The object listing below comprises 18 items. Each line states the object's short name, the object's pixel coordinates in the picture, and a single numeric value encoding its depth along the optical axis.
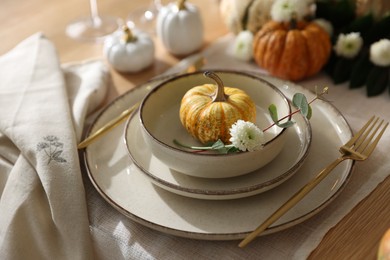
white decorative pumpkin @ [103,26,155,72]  1.08
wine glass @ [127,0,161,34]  1.32
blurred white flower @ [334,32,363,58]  1.02
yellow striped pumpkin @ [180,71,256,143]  0.75
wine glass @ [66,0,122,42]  1.27
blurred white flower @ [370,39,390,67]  0.98
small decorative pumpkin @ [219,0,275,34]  1.10
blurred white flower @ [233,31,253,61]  1.09
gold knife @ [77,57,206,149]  0.84
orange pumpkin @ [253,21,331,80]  1.00
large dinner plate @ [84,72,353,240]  0.69
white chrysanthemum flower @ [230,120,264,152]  0.68
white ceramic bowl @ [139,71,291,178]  0.70
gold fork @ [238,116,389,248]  0.66
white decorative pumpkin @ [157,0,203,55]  1.13
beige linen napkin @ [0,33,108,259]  0.75
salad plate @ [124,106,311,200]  0.69
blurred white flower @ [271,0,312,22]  1.00
